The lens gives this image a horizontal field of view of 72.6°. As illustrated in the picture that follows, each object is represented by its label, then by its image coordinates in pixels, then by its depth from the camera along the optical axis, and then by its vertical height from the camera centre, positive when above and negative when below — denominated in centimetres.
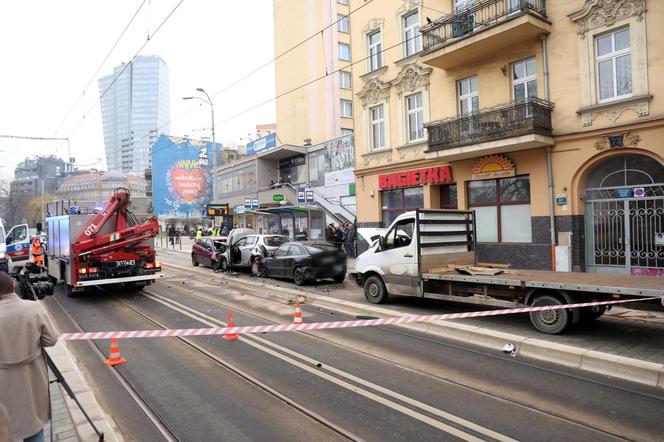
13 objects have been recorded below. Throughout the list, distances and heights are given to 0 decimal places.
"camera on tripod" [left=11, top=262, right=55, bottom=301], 547 -82
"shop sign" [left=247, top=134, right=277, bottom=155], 3788 +693
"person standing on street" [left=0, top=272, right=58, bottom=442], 312 -93
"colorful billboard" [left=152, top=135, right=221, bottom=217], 5641 +633
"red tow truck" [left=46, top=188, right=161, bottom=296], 1212 -49
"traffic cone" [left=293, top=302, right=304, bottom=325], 865 -181
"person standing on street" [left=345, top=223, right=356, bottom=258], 2359 -107
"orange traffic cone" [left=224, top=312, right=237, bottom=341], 784 -195
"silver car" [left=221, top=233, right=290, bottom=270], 1762 -96
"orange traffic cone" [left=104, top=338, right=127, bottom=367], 669 -191
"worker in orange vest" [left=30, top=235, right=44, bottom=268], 1770 -77
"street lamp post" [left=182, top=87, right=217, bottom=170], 2991 +846
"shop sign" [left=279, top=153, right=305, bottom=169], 3444 +487
